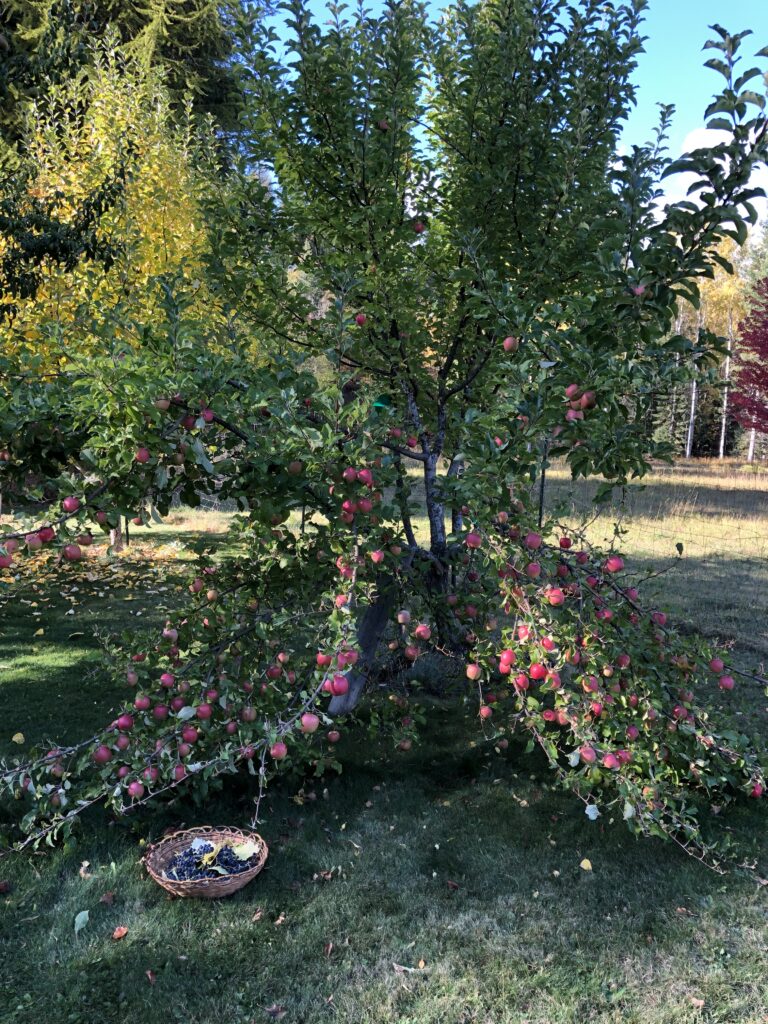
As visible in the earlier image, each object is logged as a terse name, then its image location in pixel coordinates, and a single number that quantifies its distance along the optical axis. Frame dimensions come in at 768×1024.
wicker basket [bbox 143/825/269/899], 2.80
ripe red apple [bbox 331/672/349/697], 2.55
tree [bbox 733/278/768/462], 9.77
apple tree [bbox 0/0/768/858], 2.66
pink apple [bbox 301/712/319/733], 2.61
